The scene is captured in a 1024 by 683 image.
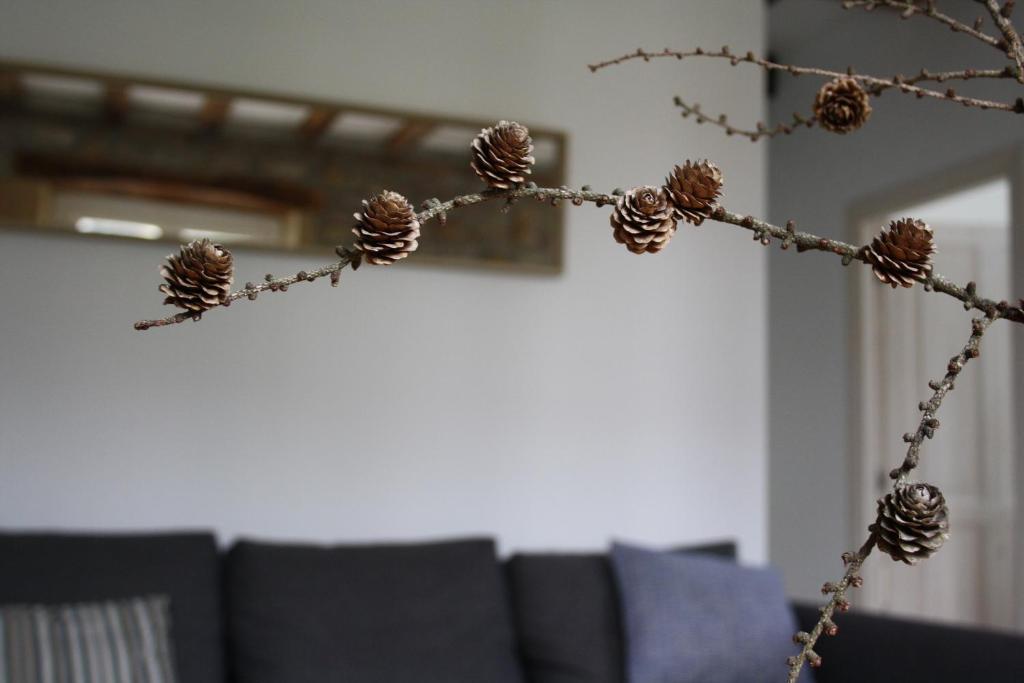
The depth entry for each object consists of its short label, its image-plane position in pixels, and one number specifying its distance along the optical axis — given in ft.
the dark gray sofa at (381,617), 8.57
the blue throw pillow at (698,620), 9.29
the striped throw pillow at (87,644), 7.57
